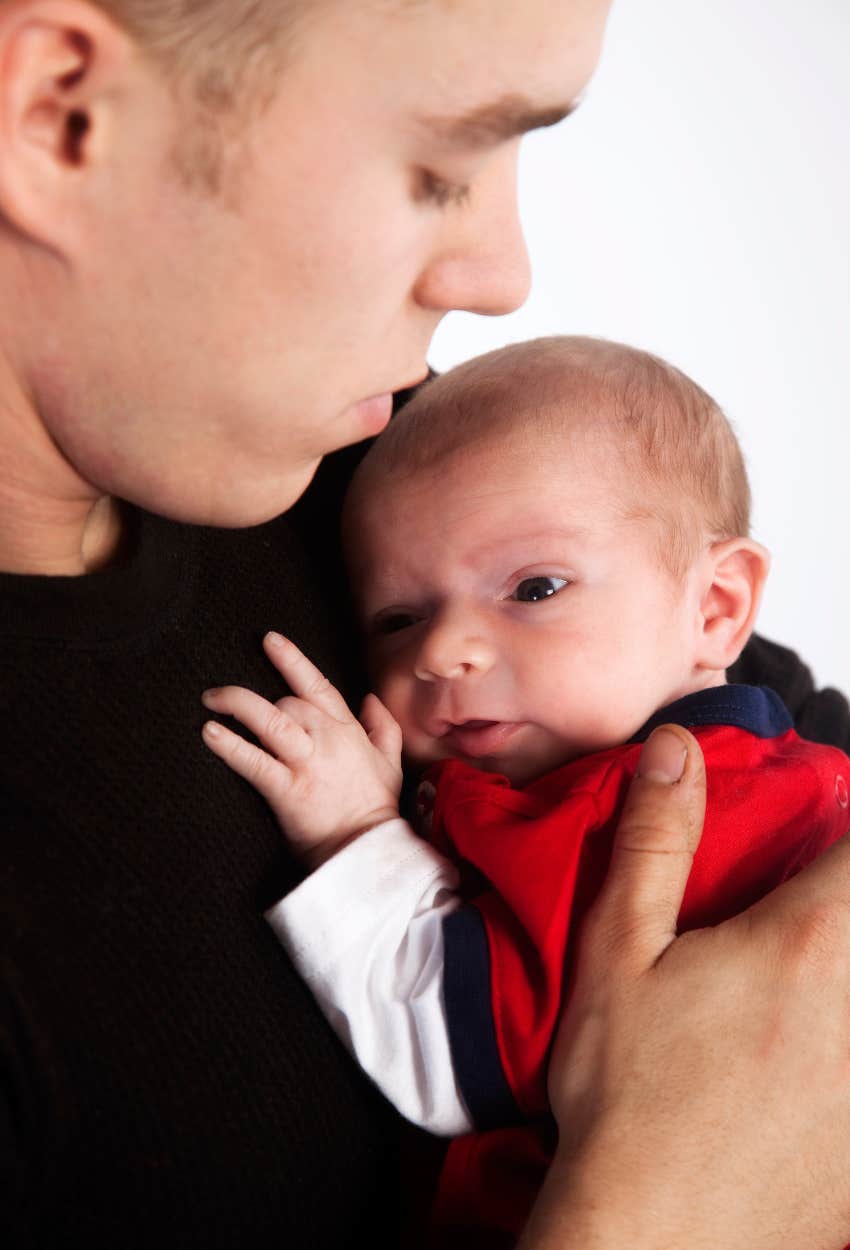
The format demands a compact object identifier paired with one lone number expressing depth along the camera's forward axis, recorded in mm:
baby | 469
